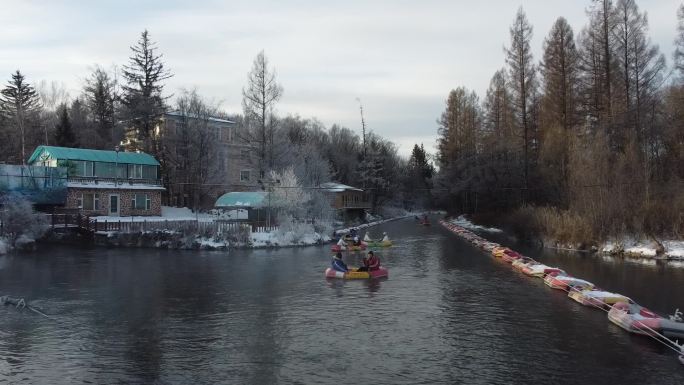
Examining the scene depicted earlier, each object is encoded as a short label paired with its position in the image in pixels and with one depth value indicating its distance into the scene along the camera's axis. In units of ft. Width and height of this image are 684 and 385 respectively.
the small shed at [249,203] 174.60
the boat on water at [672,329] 48.88
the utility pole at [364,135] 291.75
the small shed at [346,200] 237.66
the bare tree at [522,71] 183.21
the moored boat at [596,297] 61.26
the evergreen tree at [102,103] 236.43
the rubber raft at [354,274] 83.87
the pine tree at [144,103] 204.23
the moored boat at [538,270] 81.20
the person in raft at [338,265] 84.07
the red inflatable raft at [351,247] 129.70
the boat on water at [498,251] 110.32
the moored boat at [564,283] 69.51
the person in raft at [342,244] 130.80
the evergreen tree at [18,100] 224.33
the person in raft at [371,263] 85.35
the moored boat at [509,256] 102.42
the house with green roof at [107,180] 166.91
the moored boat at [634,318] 49.90
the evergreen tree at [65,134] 210.59
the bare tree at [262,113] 192.44
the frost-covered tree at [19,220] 125.29
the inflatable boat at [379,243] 137.28
